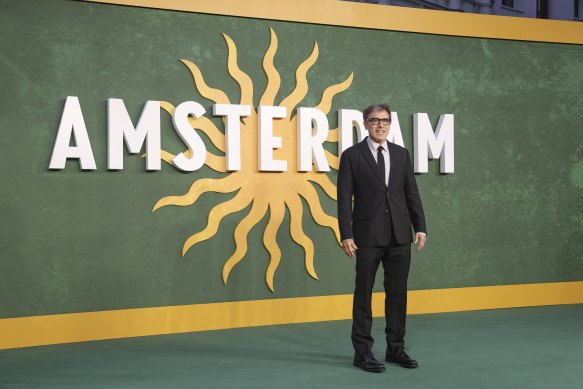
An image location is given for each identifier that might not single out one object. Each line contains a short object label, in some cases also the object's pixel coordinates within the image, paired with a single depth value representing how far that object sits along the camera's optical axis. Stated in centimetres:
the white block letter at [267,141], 675
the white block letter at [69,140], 607
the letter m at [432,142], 736
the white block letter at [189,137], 648
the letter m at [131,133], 625
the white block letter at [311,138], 691
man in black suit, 510
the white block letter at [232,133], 663
